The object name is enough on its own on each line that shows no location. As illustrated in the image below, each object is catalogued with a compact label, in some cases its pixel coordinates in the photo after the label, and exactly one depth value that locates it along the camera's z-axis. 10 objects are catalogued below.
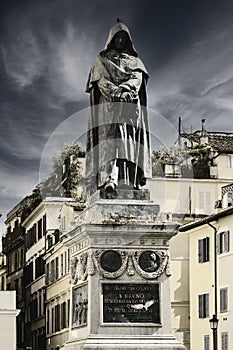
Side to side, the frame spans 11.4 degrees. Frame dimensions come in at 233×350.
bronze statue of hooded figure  21.44
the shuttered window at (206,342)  55.50
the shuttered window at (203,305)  56.06
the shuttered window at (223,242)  53.41
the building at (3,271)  102.75
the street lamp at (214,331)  42.69
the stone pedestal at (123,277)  20.00
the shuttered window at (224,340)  52.83
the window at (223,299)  53.19
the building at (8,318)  60.53
